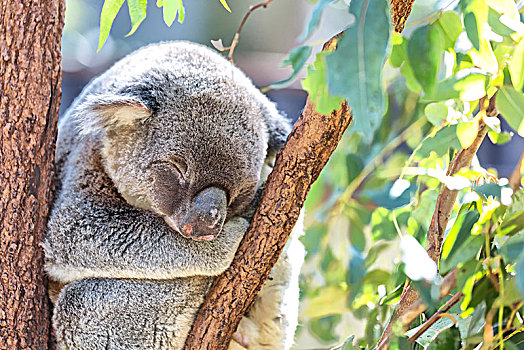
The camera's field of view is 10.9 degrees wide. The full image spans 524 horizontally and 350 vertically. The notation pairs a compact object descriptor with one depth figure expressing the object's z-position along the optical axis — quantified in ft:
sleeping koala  7.00
